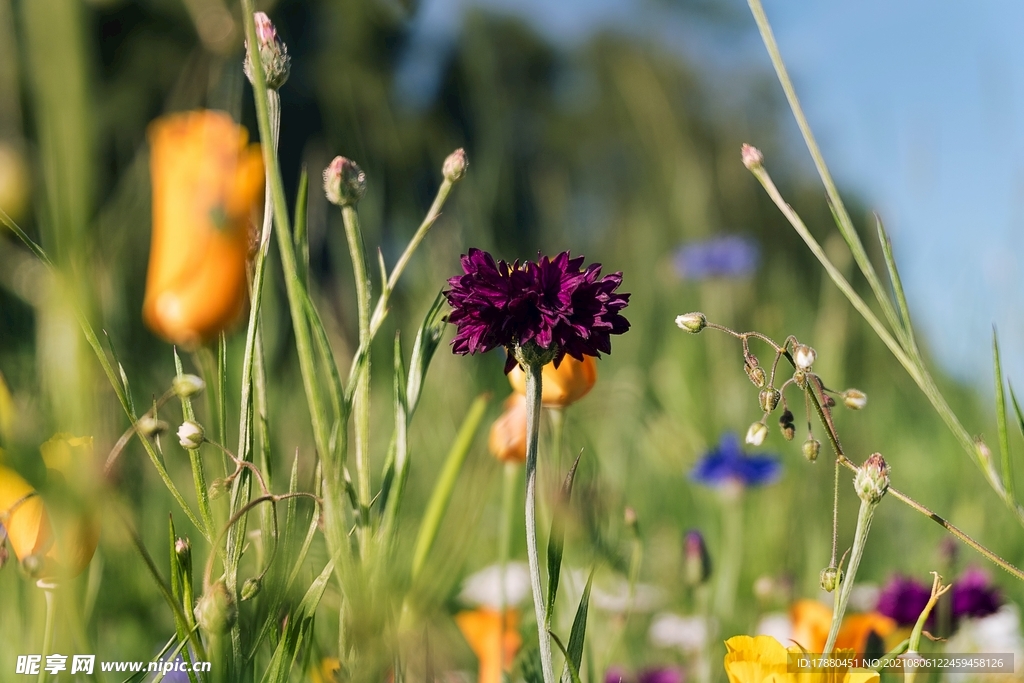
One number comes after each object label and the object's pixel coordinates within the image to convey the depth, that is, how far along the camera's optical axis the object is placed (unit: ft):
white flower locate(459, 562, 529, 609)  2.06
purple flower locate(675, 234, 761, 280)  4.76
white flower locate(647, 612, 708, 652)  2.09
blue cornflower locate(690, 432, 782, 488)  2.42
